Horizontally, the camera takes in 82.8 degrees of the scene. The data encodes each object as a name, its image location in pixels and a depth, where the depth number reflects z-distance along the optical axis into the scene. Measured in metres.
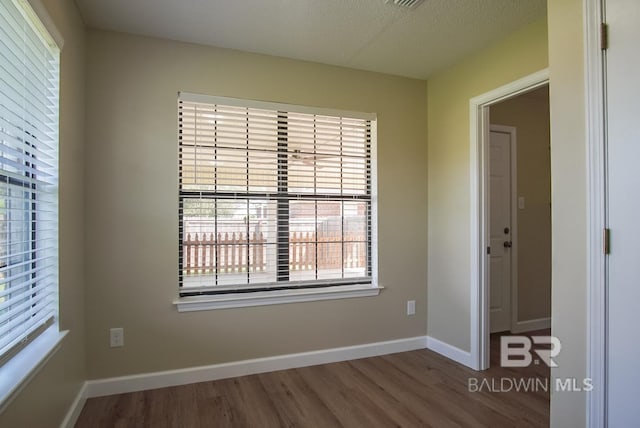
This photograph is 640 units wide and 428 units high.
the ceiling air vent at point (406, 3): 2.13
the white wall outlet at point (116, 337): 2.45
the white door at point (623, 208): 1.26
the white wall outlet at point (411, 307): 3.31
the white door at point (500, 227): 3.71
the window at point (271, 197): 2.69
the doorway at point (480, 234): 2.83
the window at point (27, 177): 1.40
